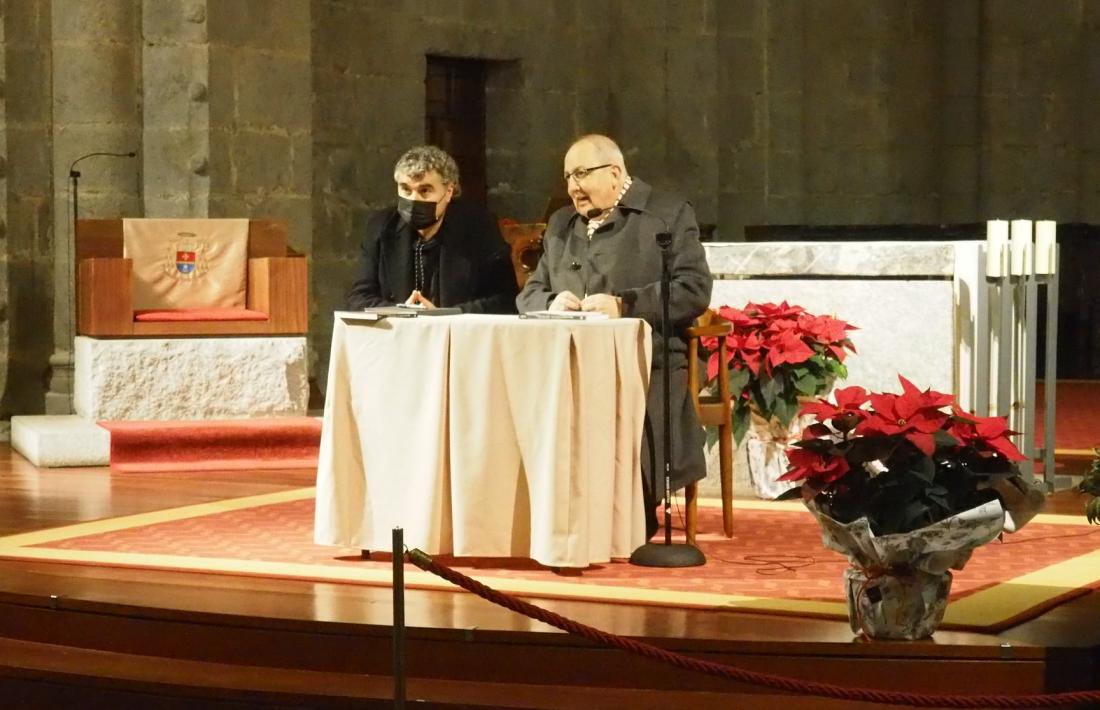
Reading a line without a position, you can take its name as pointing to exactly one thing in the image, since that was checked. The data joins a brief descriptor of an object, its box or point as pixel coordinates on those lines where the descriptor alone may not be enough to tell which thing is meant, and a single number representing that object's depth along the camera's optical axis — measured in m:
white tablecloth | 9.69
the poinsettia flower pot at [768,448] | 12.45
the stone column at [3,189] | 17.03
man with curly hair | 11.57
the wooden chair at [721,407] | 10.76
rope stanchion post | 6.59
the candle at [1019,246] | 12.77
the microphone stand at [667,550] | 9.91
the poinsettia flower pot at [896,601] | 7.83
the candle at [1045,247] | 13.23
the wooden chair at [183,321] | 15.40
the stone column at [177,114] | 17.22
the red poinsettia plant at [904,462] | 7.69
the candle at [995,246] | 12.55
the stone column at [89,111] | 17.16
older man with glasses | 10.47
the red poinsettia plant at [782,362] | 12.26
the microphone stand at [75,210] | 16.72
